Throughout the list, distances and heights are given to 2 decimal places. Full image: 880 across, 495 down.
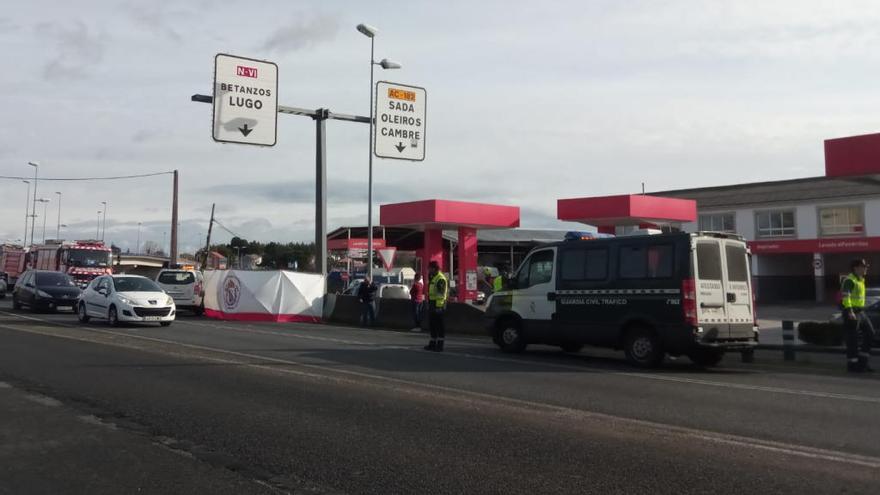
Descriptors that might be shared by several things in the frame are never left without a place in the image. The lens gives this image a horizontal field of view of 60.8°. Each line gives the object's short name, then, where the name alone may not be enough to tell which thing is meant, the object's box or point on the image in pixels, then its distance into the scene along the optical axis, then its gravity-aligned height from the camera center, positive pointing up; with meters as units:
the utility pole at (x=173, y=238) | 47.75 +4.62
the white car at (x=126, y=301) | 19.88 +0.21
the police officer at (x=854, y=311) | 12.44 +0.00
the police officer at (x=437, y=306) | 14.88 +0.08
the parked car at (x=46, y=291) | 26.36 +0.64
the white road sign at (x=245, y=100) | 18.89 +5.38
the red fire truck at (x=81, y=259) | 35.28 +2.38
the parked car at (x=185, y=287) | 26.53 +0.76
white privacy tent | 24.58 +0.44
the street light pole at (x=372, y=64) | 22.94 +7.55
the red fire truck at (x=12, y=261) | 44.00 +2.87
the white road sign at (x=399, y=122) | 21.02 +5.32
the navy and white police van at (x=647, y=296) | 12.09 +0.24
